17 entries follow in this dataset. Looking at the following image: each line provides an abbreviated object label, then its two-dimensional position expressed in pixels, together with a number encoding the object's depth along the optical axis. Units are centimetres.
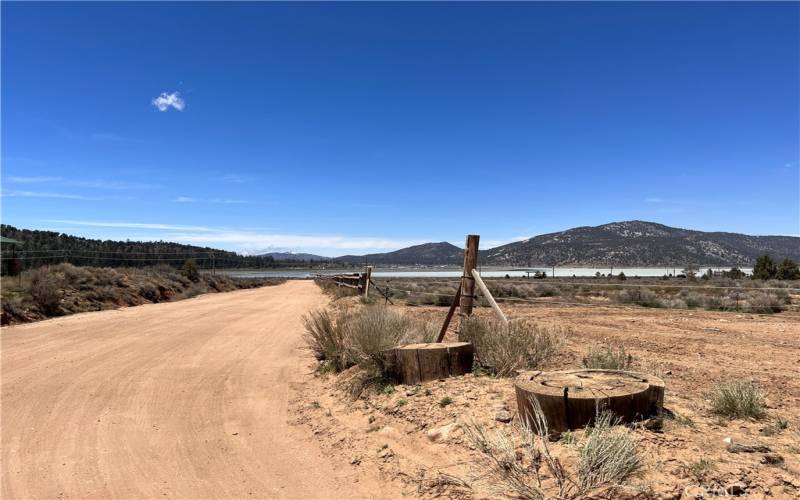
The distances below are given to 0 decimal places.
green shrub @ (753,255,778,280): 3993
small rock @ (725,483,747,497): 313
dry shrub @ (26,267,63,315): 1507
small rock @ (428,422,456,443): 470
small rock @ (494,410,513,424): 458
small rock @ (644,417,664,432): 407
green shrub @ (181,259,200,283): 3520
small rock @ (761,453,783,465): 344
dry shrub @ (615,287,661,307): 2265
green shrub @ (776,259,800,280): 3843
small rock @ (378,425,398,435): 518
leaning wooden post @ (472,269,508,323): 676
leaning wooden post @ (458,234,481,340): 768
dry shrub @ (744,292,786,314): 1862
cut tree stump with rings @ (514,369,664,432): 406
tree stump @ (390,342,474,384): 623
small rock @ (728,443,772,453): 363
